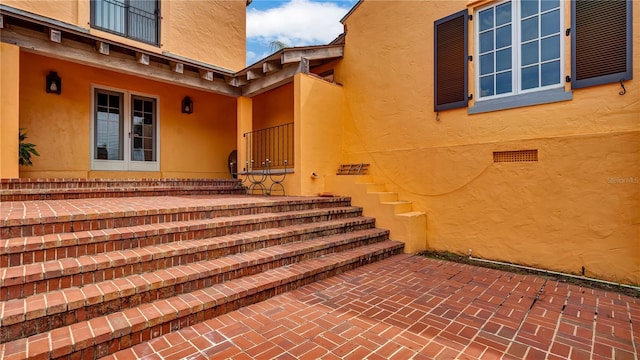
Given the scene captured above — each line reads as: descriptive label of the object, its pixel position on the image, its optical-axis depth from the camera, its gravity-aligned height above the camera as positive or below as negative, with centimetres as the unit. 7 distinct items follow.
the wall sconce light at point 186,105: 805 +189
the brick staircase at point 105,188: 464 -17
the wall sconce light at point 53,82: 615 +189
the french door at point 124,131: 692 +110
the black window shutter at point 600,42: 371 +168
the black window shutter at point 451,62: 500 +192
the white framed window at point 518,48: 423 +188
